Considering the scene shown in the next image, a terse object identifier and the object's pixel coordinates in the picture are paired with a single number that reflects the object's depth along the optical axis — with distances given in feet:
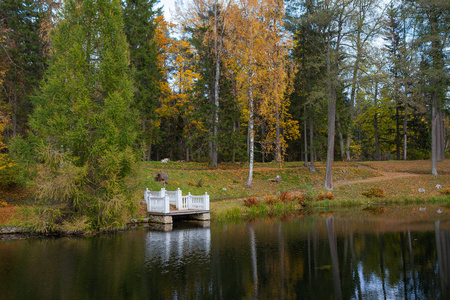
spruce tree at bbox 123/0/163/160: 88.33
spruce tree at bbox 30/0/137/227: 47.83
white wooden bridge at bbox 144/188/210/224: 56.85
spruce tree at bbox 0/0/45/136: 72.84
